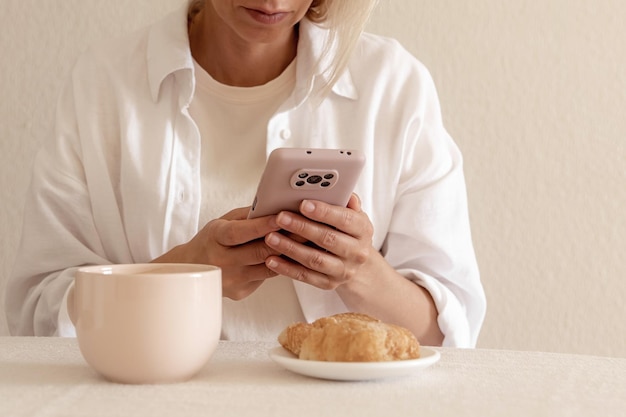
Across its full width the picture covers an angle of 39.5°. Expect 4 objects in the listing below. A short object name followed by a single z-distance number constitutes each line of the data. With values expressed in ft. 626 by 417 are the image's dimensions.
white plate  2.06
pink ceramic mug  2.03
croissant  2.13
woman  4.05
